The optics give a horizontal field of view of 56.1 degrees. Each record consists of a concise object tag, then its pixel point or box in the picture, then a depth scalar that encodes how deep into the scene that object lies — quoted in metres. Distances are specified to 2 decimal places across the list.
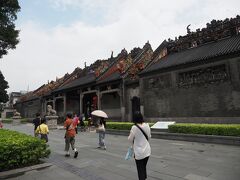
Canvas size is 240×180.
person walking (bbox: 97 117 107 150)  10.40
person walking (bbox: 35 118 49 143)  9.51
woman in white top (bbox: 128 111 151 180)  4.74
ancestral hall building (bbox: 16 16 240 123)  14.27
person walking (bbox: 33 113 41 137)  11.01
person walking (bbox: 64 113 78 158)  8.58
